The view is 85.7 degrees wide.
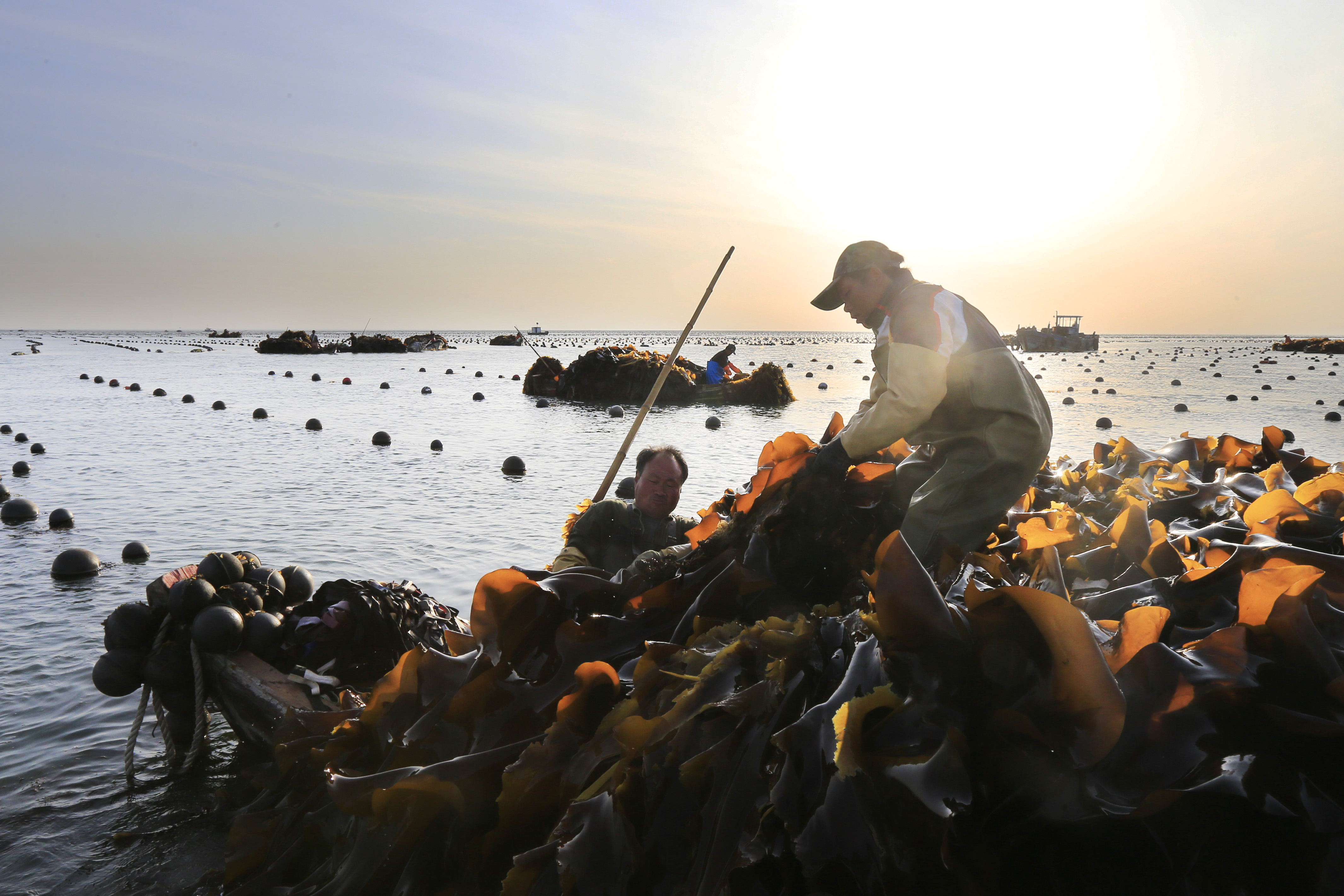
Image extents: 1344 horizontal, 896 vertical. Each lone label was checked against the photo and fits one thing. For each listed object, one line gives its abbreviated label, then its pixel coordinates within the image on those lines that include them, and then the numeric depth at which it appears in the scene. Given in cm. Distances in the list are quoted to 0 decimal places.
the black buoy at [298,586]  460
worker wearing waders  305
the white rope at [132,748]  376
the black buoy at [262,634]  396
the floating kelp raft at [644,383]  2388
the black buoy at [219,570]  415
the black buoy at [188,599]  388
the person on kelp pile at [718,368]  2447
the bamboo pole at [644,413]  623
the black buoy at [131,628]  383
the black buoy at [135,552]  726
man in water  479
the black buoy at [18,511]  866
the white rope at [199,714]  381
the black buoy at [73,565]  672
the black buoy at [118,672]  380
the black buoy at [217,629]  380
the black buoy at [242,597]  404
